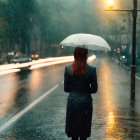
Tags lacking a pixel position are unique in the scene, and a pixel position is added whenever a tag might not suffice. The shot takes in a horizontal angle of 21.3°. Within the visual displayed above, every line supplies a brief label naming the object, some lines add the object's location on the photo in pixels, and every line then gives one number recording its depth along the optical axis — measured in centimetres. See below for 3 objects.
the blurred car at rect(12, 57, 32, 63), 5707
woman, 514
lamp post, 1304
